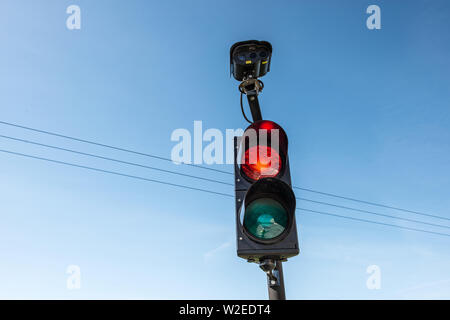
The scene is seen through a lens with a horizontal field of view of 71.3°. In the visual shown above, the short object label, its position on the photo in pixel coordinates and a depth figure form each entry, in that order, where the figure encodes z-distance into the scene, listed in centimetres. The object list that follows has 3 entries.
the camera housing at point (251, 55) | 271
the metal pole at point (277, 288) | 212
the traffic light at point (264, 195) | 200
